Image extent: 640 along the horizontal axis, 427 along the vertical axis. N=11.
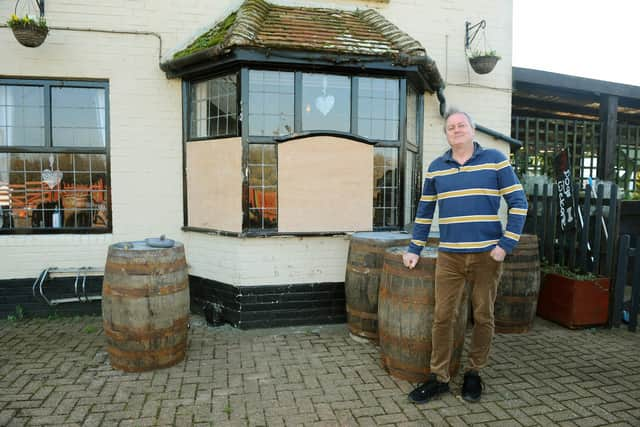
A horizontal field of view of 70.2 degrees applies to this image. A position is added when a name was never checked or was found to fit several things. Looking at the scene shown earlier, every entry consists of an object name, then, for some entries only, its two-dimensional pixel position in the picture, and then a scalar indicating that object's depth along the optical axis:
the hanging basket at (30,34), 4.34
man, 2.99
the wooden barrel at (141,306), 3.42
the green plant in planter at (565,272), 4.70
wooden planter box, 4.59
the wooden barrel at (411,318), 3.22
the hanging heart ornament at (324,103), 4.73
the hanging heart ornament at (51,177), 4.98
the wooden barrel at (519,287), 4.36
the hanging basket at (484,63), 5.35
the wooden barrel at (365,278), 4.02
